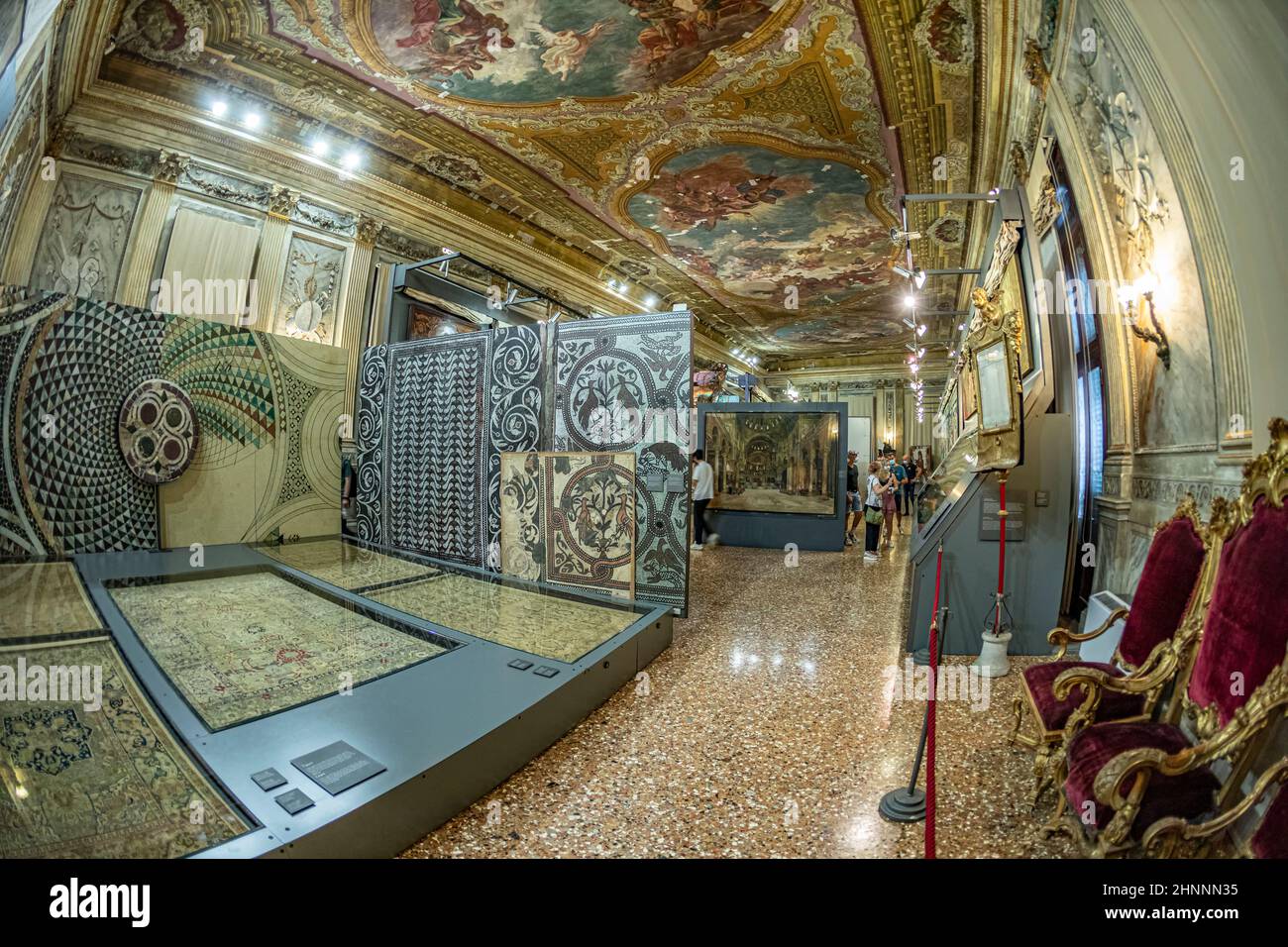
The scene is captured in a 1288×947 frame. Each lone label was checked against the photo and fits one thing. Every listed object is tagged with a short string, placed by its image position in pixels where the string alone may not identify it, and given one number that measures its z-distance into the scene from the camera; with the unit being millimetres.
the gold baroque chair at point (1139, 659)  2217
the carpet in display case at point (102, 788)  1579
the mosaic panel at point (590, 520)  4898
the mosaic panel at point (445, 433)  5637
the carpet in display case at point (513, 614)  3568
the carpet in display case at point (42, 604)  3307
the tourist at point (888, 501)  9000
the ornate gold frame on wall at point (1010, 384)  3687
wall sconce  2972
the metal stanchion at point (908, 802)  2121
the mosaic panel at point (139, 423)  5027
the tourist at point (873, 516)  8500
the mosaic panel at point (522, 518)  5371
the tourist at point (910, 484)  14865
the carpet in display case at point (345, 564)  5077
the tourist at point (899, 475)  11467
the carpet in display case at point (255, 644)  2643
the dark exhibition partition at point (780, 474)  9273
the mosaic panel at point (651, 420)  4754
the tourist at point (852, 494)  9867
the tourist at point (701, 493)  9078
